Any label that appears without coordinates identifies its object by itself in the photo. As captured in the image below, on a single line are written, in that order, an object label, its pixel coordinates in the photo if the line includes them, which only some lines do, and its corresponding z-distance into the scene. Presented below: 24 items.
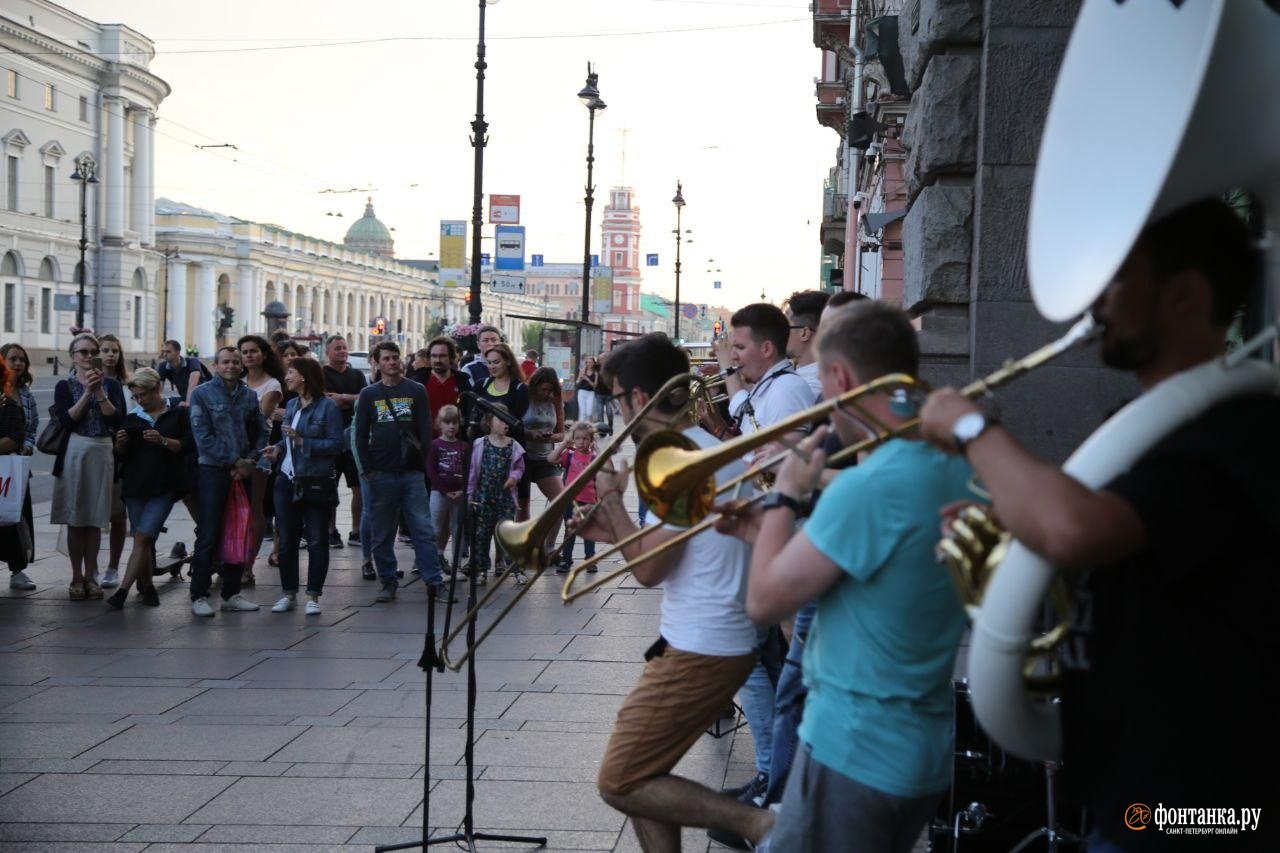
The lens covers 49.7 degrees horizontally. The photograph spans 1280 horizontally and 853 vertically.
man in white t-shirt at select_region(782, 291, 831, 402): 7.13
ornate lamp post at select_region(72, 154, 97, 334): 51.25
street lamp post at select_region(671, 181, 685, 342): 52.25
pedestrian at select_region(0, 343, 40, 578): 10.33
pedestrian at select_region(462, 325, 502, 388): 12.67
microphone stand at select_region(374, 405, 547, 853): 4.84
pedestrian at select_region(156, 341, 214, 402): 16.44
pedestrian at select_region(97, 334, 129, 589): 10.73
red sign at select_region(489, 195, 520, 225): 28.89
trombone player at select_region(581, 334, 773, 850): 3.82
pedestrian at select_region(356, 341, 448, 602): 10.19
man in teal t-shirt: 2.71
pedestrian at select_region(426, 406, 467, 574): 11.19
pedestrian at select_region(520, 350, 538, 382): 23.67
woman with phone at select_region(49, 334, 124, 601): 10.15
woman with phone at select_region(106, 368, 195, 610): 9.95
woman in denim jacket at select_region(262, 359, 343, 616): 9.73
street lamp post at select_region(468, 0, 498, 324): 20.42
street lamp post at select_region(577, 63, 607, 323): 28.78
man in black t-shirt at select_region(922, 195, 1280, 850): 2.00
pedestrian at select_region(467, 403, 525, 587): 10.98
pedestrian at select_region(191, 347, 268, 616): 9.77
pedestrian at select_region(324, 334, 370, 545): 12.92
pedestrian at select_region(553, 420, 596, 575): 9.44
